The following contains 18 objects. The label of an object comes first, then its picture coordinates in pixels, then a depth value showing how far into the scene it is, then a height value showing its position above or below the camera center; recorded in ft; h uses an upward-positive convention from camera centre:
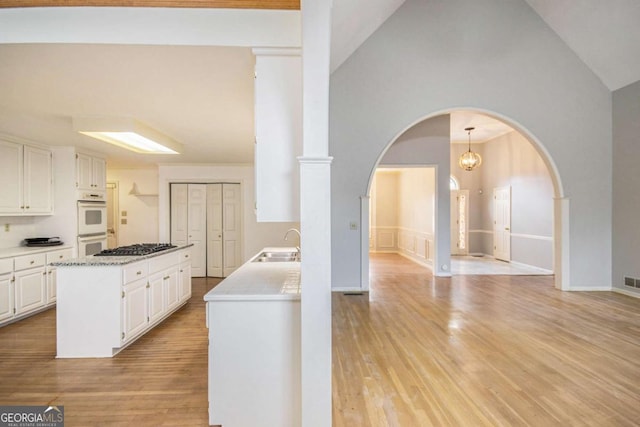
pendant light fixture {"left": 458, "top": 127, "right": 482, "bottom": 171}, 23.45 +3.98
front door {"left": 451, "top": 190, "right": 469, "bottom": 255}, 30.76 -1.05
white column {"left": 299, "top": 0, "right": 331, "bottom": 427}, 5.12 -0.80
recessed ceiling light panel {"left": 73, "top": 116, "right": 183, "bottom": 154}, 10.55 +2.98
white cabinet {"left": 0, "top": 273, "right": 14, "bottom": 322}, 11.72 -3.23
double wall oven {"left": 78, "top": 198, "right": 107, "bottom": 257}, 15.85 -0.70
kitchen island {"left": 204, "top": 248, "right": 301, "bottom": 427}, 6.05 -2.90
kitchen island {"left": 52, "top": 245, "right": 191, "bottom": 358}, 9.53 -2.97
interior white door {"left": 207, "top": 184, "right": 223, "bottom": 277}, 21.26 -0.72
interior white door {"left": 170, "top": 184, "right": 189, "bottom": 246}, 20.99 +0.06
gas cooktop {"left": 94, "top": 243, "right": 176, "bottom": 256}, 11.16 -1.46
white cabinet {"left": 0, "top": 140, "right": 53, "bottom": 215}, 12.85 +1.55
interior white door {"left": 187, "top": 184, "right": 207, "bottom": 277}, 21.11 -0.78
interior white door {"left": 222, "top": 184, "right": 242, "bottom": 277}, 21.29 -0.65
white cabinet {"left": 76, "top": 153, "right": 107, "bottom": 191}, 15.67 +2.19
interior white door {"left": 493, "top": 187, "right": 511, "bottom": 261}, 26.17 -1.04
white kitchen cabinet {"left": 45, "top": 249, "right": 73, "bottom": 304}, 13.79 -2.79
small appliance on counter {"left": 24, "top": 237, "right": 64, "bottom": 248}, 14.26 -1.35
